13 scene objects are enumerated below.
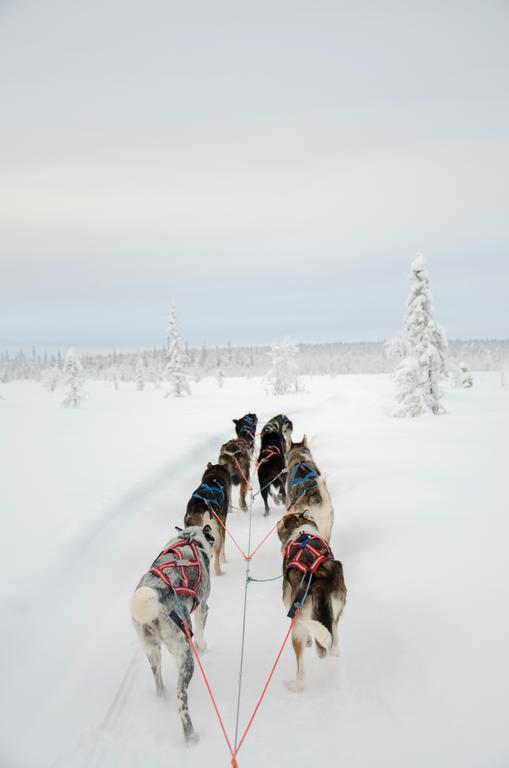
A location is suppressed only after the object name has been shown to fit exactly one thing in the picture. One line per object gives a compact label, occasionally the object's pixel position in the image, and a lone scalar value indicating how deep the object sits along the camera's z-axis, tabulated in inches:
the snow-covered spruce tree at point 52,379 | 2172.7
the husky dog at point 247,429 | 438.6
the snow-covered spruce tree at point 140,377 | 2566.2
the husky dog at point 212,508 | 216.7
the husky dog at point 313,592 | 131.6
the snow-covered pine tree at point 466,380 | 1443.2
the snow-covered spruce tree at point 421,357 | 752.3
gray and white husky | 121.0
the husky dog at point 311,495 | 222.7
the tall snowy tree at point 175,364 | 1620.3
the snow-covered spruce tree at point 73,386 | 1389.0
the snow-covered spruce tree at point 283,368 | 1692.9
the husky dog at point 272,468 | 322.4
